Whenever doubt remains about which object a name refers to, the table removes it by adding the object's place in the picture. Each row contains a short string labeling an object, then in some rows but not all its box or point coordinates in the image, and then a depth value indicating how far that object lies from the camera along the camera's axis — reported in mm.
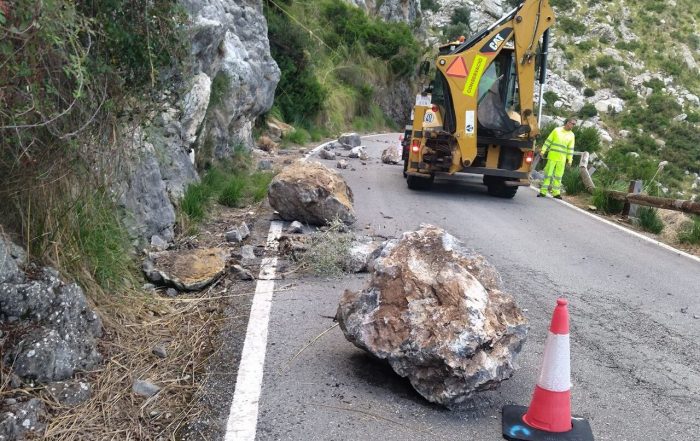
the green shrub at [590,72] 57938
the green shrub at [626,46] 64062
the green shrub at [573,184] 13891
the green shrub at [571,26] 65188
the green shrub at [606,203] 11789
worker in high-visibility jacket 13281
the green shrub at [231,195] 9125
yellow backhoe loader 11336
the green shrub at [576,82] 55906
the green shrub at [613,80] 56188
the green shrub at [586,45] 62969
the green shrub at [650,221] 10383
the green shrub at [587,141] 20359
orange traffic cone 3535
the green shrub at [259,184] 9523
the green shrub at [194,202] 7602
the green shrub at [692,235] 9398
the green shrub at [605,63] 59500
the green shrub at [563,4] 68688
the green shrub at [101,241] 4449
